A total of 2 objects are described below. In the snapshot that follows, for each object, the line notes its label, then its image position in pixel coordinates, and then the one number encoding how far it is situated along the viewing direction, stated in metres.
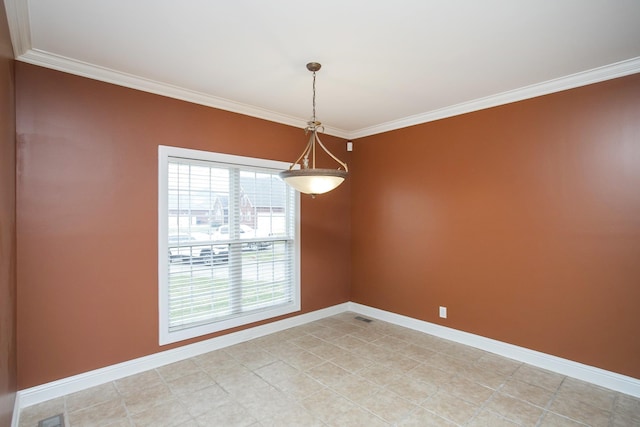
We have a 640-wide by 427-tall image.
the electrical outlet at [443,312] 3.78
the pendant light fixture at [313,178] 2.26
